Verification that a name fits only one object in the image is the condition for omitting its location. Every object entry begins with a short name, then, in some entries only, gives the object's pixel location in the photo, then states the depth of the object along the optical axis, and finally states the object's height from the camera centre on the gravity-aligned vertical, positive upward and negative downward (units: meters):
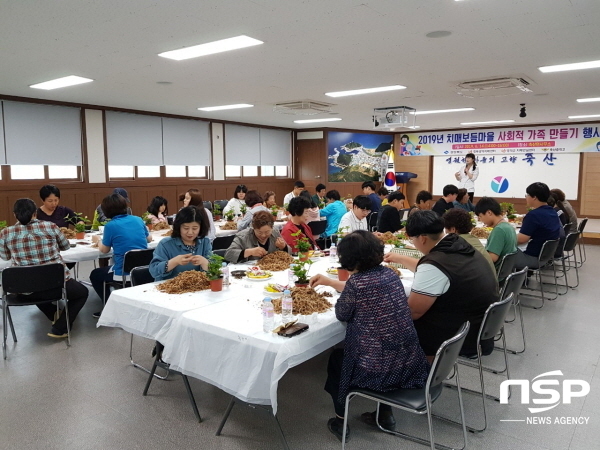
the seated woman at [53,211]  5.55 -0.42
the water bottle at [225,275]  3.00 -0.66
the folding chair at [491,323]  2.46 -0.85
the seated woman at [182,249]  3.18 -0.54
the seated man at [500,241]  4.10 -0.62
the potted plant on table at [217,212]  7.23 -0.56
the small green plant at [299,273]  2.78 -0.60
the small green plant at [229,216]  6.85 -0.59
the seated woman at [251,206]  5.91 -0.39
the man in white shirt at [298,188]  8.78 -0.21
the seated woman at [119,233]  4.25 -0.53
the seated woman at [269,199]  7.90 -0.39
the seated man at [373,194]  7.52 -0.30
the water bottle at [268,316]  2.23 -0.72
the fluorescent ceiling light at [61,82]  5.87 +1.34
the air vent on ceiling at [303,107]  7.79 +1.29
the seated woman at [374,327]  2.14 -0.74
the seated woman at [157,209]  6.35 -0.44
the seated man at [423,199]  6.20 -0.32
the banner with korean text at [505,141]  10.97 +0.96
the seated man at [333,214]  6.80 -0.58
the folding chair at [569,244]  5.91 -0.94
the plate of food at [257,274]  3.18 -0.72
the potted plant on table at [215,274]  2.89 -0.64
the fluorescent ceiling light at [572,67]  5.10 +1.29
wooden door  12.55 +0.43
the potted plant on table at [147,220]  6.02 -0.57
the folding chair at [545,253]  4.98 -0.90
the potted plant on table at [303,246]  3.35 -0.52
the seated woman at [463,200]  7.71 -0.43
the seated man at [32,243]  3.84 -0.57
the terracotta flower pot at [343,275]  2.99 -0.67
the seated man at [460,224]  3.28 -0.36
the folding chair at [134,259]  3.97 -0.74
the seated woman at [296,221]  4.12 -0.42
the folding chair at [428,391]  2.00 -1.05
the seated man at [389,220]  5.87 -0.58
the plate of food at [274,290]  2.81 -0.72
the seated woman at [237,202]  7.47 -0.42
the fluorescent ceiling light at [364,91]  6.50 +1.32
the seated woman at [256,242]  3.68 -0.56
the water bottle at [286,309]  2.34 -0.70
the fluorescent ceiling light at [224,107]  8.26 +1.37
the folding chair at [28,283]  3.57 -0.86
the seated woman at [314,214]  6.66 -0.58
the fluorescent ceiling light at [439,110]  8.81 +1.35
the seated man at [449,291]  2.40 -0.64
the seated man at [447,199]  6.79 -0.36
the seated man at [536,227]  5.04 -0.59
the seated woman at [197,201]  5.12 -0.27
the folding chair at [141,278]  3.29 -0.75
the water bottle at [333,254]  4.07 -0.72
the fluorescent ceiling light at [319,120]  10.21 +1.40
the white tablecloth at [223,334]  2.12 -0.83
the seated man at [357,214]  5.25 -0.45
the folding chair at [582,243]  6.89 -1.45
